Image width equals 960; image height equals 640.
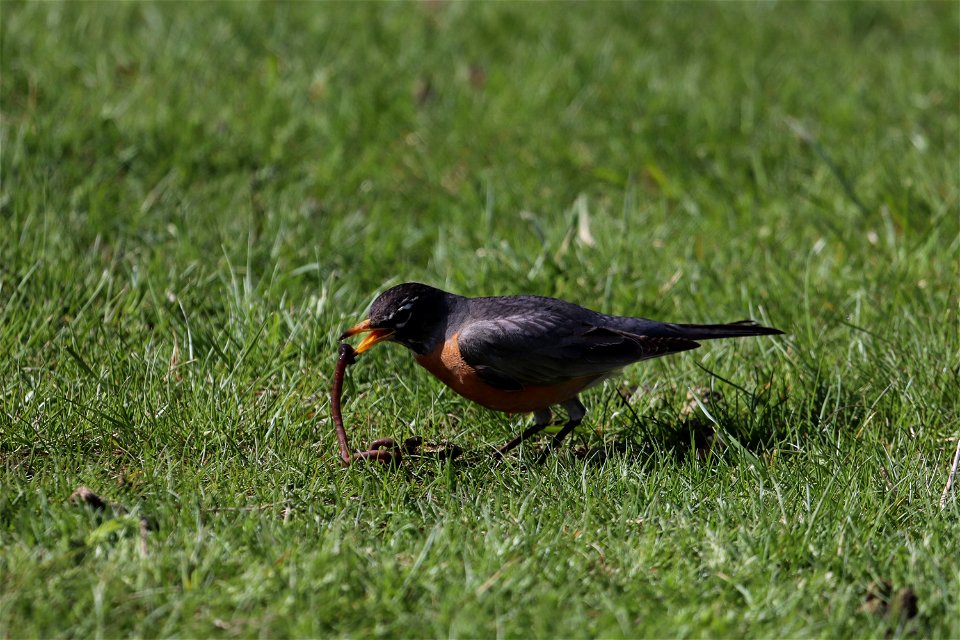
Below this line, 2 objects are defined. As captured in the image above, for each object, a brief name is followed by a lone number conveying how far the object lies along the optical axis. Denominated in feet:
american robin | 28.45
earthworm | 26.35
